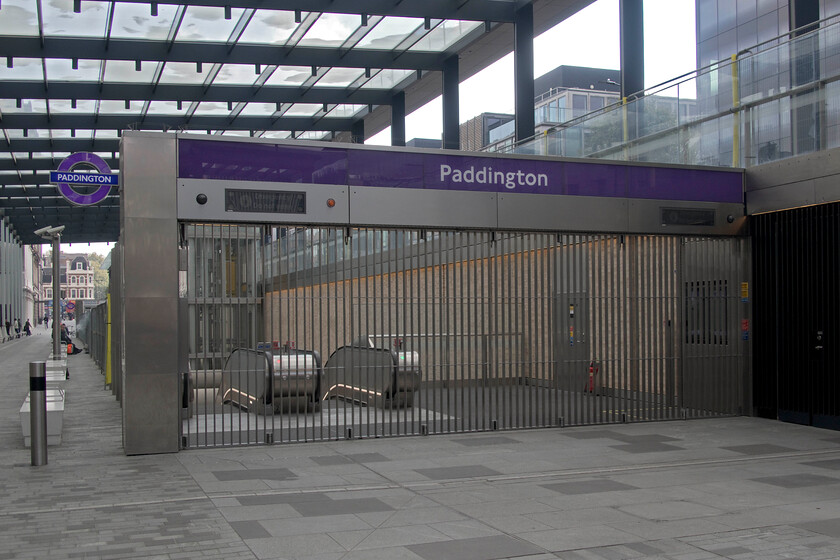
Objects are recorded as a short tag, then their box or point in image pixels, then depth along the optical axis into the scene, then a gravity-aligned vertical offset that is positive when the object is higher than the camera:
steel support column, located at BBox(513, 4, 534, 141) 20.75 +5.43
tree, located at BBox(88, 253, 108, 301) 142.68 +8.15
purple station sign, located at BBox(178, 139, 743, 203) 10.55 +1.79
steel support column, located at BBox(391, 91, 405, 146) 26.81 +5.92
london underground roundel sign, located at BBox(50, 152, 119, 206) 14.77 +2.29
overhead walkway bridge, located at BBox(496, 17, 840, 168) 11.79 +3.01
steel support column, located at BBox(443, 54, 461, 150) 23.44 +5.72
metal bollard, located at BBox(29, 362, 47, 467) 9.34 -1.18
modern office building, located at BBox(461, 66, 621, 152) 26.94 +13.10
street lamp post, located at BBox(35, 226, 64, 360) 21.55 +0.70
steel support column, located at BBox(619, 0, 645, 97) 18.81 +5.57
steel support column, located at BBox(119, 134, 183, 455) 10.08 +0.12
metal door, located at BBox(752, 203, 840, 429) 11.81 -0.24
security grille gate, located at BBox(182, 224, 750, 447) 10.76 -0.40
